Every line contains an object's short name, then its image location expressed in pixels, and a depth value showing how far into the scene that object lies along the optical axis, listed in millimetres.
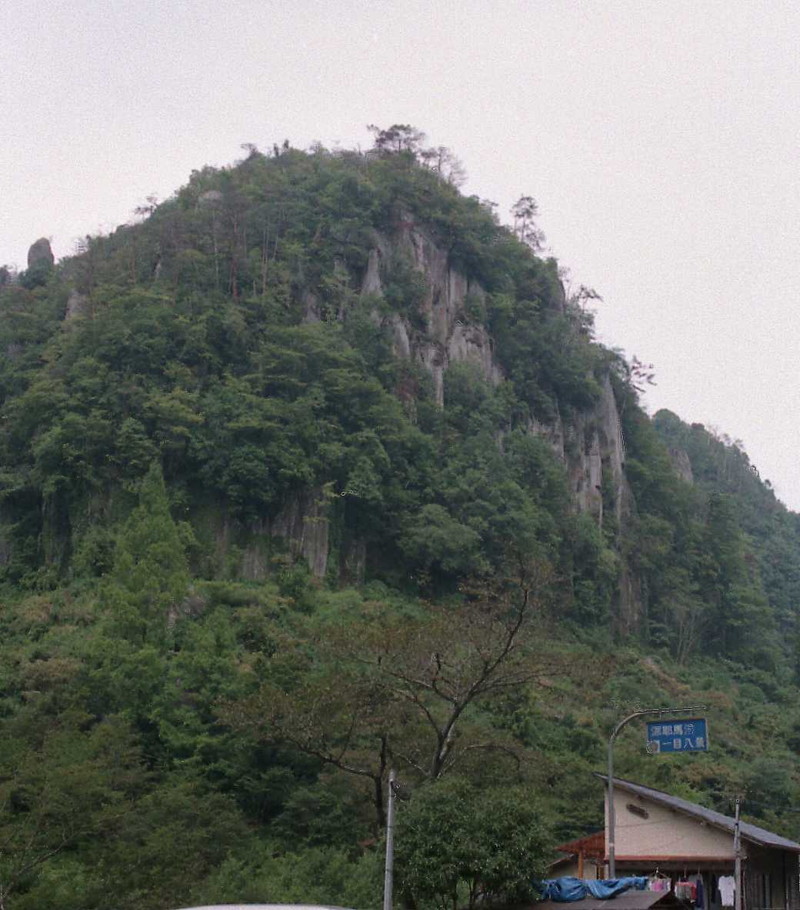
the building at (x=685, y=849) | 28125
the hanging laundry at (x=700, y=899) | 27281
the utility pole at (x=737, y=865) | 25391
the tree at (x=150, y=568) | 45156
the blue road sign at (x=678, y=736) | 23542
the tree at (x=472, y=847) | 21297
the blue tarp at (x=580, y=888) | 21188
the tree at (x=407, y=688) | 28656
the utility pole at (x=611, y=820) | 23491
